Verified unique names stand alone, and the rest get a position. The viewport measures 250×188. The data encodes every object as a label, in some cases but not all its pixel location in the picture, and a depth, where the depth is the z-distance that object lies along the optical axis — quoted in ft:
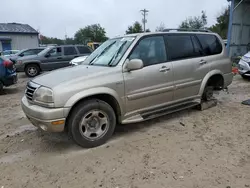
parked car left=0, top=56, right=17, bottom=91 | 23.40
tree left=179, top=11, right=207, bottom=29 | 134.82
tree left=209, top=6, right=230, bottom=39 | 105.09
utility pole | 152.68
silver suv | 10.20
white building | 86.08
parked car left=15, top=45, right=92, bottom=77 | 37.76
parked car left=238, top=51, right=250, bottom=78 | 25.79
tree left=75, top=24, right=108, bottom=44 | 171.42
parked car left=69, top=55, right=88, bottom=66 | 26.55
